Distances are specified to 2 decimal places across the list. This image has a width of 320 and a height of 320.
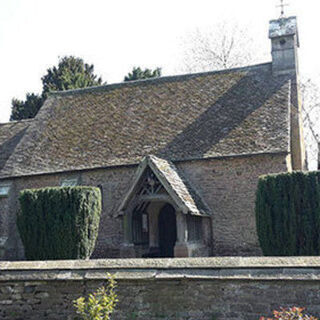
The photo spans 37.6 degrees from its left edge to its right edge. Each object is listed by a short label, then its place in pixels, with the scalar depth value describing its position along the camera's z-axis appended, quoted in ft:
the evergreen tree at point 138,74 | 138.72
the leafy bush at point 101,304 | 22.03
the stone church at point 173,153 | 55.72
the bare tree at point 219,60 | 122.52
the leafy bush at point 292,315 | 18.35
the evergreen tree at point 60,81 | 128.60
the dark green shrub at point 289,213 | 44.78
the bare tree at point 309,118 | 111.24
